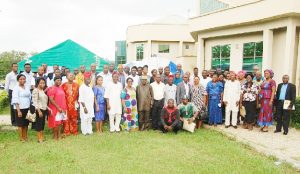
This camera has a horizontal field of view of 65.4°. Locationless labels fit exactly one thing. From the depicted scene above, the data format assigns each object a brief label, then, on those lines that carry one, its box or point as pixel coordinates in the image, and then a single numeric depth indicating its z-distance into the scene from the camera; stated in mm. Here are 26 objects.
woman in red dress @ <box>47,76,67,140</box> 5802
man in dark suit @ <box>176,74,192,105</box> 6732
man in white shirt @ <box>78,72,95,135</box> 6222
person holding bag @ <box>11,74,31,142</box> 5589
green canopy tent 8634
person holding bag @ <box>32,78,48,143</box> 5595
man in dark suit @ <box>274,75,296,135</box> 6248
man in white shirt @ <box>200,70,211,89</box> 7274
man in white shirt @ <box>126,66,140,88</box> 7209
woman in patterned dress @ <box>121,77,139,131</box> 6567
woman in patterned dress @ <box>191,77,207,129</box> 6827
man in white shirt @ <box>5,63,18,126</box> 6721
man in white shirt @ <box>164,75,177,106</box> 6785
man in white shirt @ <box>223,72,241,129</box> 6748
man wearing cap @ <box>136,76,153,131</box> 6567
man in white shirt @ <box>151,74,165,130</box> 6668
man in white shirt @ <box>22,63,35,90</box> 6601
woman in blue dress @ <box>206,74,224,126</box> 6955
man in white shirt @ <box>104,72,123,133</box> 6498
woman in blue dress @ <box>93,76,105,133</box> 6450
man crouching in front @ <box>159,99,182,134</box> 6322
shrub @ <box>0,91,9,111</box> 10871
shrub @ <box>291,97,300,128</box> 7029
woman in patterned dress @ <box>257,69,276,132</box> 6397
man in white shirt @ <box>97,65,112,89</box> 7126
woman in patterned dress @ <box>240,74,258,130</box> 6604
